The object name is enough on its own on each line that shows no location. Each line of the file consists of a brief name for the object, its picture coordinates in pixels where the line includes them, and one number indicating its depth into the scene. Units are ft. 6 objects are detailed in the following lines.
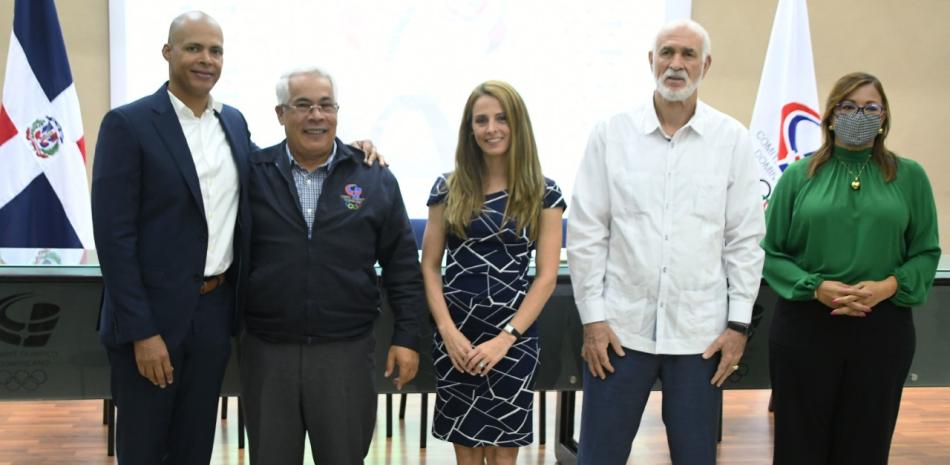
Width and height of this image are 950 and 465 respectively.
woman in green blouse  8.20
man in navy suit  7.04
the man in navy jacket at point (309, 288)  7.42
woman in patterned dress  7.84
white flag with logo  16.48
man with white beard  7.52
